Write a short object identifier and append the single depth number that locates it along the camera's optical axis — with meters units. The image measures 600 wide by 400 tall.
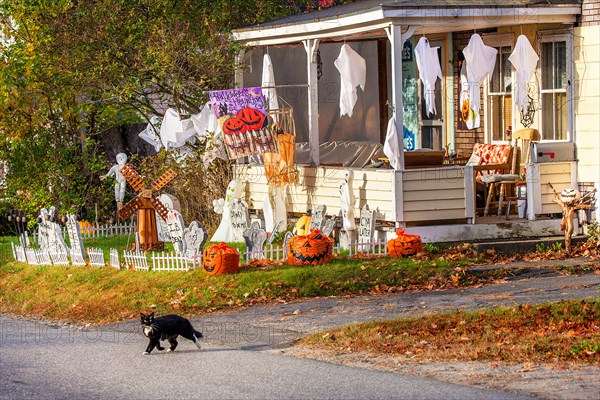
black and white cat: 11.27
